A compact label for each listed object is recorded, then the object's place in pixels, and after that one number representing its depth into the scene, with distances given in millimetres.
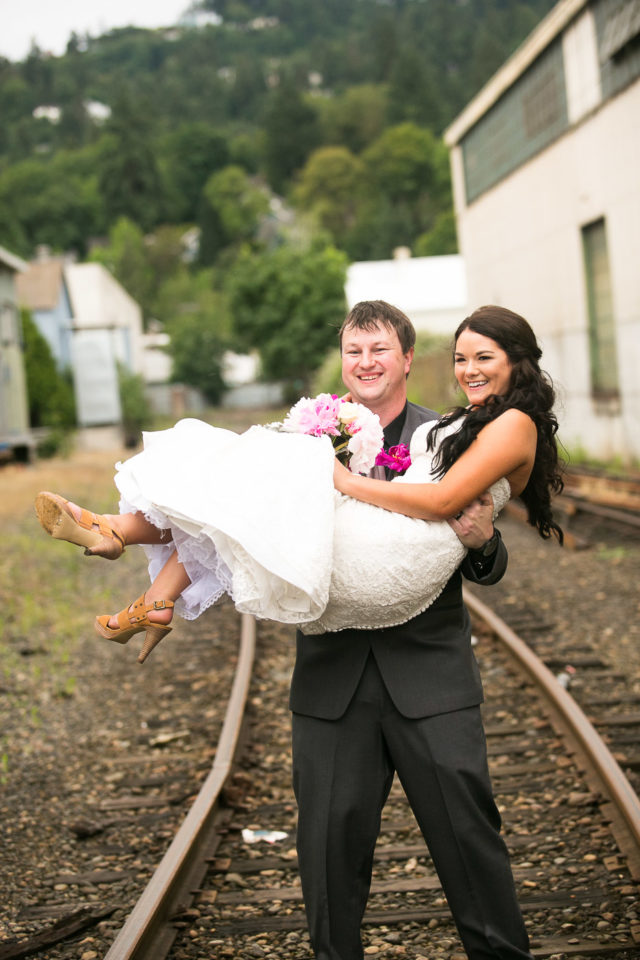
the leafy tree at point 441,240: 85125
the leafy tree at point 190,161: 135000
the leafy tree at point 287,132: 130875
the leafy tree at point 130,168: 122438
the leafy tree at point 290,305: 60875
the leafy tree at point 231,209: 121062
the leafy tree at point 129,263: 105625
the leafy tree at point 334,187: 110688
